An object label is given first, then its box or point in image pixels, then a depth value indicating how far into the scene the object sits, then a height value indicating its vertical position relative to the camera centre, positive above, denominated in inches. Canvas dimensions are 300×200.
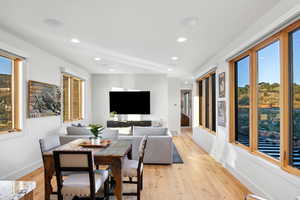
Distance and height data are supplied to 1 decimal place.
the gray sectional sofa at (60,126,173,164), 178.9 -40.2
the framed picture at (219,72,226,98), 177.0 +13.8
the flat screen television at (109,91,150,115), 322.7 -1.9
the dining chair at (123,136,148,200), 107.3 -37.6
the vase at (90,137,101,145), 122.6 -24.5
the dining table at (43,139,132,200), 99.5 -31.1
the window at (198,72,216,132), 222.8 -1.4
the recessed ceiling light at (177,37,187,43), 150.0 +46.5
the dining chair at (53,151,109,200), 85.7 -29.9
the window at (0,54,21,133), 143.4 +6.2
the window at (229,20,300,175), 93.4 +0.5
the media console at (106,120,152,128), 311.0 -34.5
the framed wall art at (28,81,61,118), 164.6 +1.4
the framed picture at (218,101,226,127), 173.5 -11.5
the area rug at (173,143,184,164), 189.4 -57.8
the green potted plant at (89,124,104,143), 125.4 -18.4
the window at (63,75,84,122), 244.7 +4.2
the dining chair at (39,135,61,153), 106.3 -23.9
